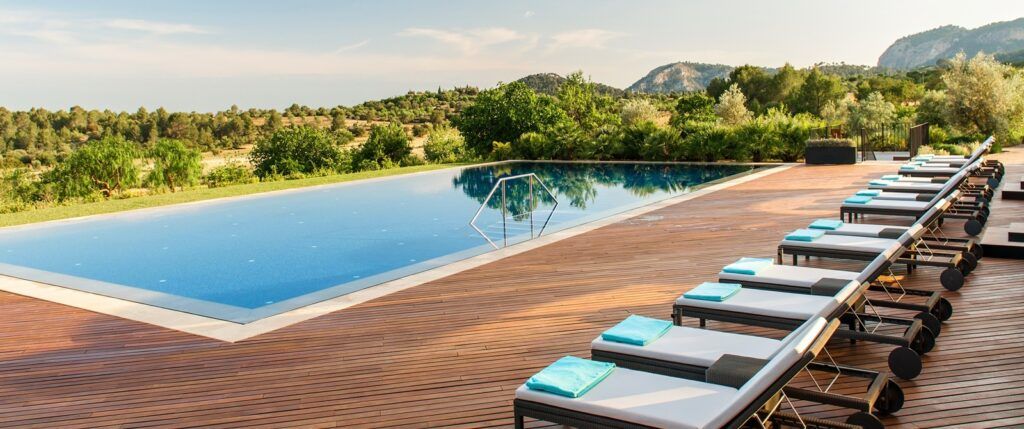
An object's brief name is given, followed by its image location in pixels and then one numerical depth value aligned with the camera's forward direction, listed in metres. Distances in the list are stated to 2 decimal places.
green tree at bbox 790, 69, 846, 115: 41.34
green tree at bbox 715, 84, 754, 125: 29.93
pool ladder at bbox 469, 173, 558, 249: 7.36
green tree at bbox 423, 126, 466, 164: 21.08
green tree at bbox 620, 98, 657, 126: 32.09
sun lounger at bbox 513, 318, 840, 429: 2.27
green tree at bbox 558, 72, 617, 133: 29.33
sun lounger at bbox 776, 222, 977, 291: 4.55
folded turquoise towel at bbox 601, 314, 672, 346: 3.04
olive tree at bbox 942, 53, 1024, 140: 15.63
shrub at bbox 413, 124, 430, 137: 36.25
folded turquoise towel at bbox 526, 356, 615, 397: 2.56
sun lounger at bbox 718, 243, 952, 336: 3.71
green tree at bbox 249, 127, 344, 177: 20.52
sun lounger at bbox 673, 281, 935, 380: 3.14
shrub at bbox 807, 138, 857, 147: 14.06
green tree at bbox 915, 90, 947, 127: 18.34
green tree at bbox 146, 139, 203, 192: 15.15
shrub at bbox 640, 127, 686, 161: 17.00
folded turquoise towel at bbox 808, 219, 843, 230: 5.44
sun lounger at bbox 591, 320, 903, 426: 2.77
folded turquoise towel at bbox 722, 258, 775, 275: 4.14
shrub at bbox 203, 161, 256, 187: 16.61
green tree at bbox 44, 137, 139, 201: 14.44
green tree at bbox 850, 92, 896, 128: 24.44
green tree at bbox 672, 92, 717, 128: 36.41
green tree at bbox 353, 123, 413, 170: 21.05
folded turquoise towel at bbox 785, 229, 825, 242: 5.11
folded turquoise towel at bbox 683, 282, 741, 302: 3.70
